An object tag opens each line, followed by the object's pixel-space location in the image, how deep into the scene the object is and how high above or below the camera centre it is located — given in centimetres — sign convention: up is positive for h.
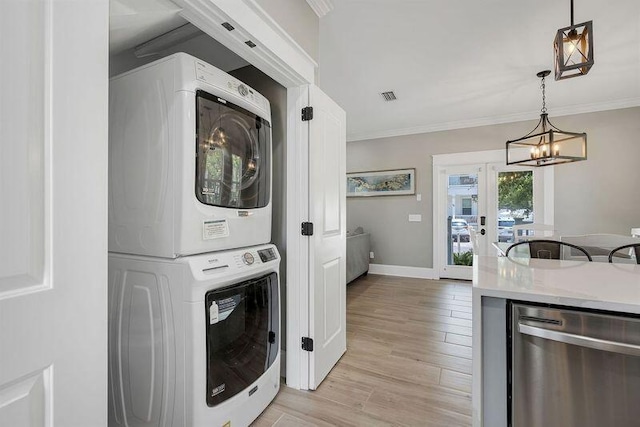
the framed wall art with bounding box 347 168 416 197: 520 +57
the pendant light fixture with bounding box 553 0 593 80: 157 +92
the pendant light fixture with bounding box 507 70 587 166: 270 +63
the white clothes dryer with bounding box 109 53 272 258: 124 +25
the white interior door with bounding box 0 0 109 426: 59 +1
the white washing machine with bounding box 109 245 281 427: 124 -58
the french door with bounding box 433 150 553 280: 450 +17
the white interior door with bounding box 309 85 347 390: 187 -15
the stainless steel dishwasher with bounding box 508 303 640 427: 100 -56
